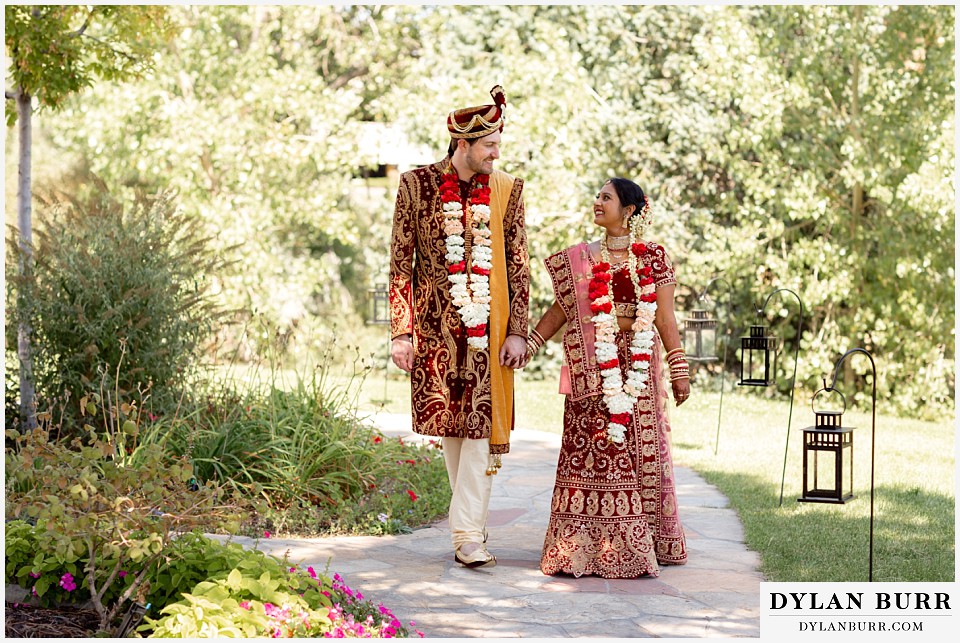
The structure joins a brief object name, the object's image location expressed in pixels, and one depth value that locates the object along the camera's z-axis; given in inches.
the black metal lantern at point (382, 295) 466.2
